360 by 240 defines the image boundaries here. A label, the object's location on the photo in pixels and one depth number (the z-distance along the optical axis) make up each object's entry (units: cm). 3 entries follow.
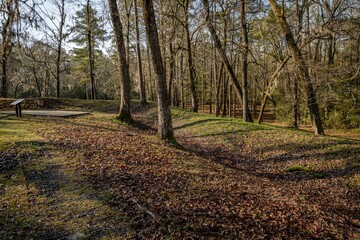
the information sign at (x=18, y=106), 1063
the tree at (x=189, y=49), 1491
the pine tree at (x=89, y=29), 2239
